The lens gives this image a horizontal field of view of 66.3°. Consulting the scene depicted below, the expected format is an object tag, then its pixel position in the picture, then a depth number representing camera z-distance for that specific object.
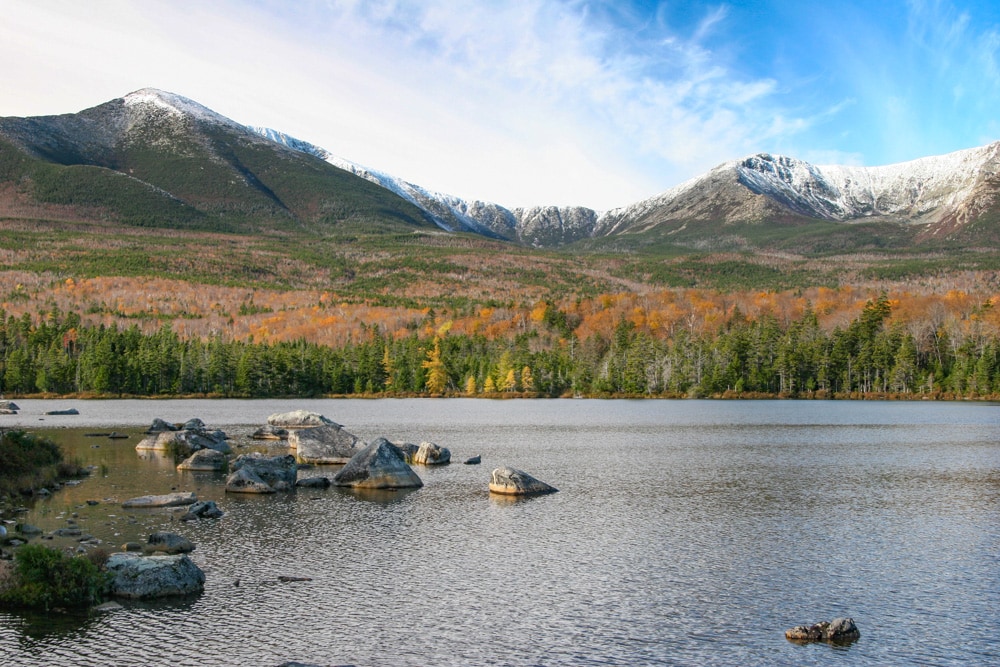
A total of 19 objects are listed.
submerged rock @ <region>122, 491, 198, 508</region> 36.33
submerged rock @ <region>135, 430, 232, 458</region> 57.38
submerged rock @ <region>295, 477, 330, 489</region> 43.44
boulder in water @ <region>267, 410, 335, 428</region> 81.88
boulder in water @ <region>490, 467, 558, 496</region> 40.50
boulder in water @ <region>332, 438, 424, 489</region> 42.88
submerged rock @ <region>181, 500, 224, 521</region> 33.81
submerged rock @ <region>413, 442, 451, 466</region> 53.69
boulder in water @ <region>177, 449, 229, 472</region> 49.94
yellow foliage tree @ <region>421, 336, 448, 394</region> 165.25
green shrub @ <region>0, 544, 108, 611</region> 21.39
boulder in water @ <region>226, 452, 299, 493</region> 41.56
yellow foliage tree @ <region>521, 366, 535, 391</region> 161.75
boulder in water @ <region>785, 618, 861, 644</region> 19.28
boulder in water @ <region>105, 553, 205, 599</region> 22.59
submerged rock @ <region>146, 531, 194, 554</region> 27.59
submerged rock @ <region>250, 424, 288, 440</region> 71.81
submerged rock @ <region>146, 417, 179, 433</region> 65.00
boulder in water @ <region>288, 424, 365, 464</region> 54.97
